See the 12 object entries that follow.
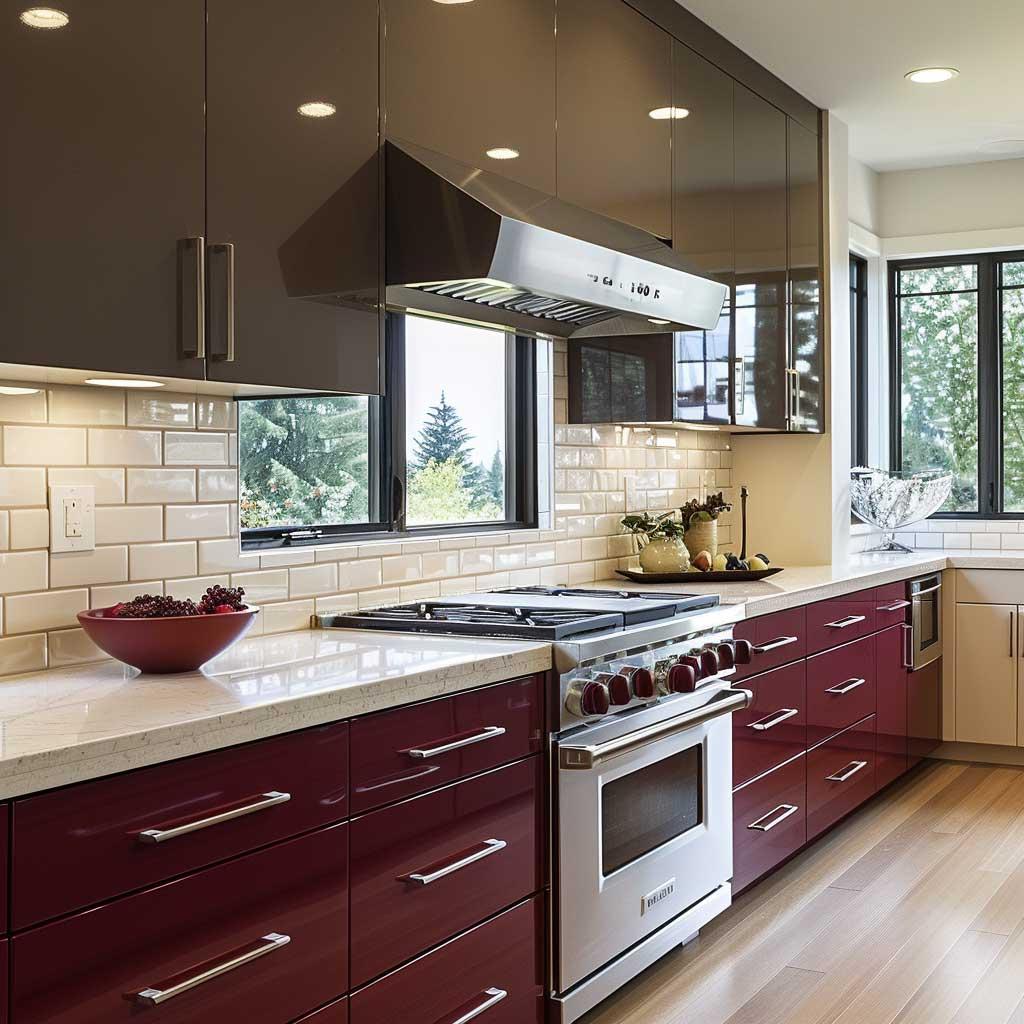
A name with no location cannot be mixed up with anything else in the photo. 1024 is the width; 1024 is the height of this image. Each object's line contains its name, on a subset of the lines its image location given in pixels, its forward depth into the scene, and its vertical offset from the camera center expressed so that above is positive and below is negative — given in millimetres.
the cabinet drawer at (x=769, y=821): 3410 -915
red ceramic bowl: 2055 -222
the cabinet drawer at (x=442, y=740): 2045 -422
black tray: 3896 -241
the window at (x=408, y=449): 2951 +140
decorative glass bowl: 5531 +9
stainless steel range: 2580 -587
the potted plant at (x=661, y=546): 3955 -145
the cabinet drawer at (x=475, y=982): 2100 -861
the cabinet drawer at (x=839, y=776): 3918 -909
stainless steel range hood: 2545 +536
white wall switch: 2238 -26
